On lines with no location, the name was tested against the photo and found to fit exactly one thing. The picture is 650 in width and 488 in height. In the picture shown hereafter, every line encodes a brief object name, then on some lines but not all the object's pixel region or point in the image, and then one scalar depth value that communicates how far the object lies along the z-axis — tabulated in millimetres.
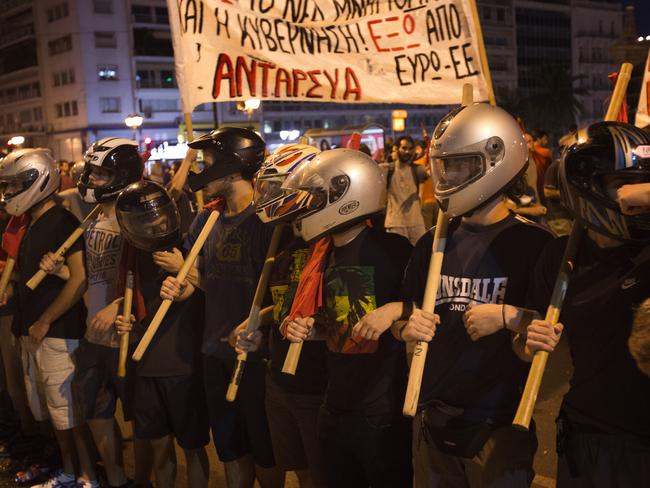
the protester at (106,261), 5262
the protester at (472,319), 3242
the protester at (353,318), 3662
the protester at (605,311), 2834
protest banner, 4691
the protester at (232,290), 4449
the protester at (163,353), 4734
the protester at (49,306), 5567
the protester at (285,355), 3965
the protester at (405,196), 11312
